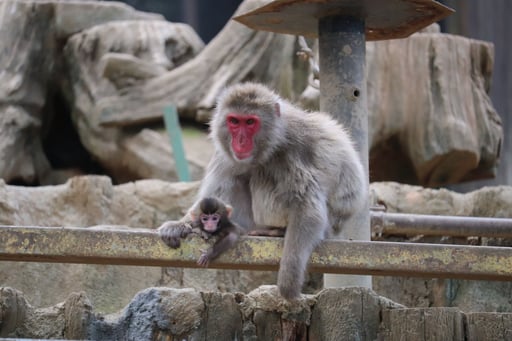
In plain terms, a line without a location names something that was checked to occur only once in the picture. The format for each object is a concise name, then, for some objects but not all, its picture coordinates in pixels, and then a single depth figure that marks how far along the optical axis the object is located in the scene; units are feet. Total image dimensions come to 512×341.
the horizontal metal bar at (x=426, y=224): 41.81
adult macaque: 35.55
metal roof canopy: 37.35
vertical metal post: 38.55
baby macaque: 30.96
